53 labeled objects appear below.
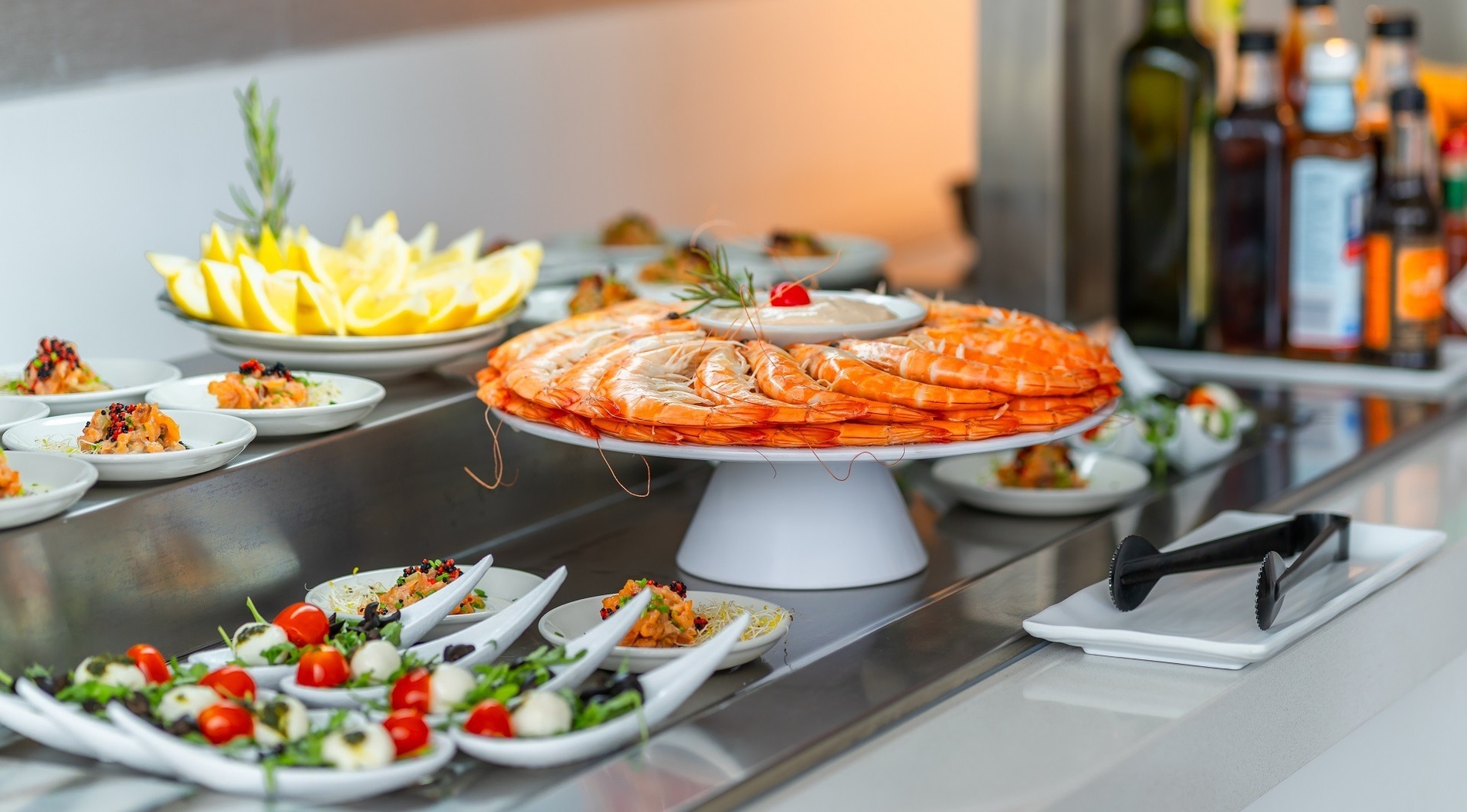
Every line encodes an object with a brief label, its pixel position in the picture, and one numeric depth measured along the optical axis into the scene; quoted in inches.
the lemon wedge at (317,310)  61.9
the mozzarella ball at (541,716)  48.9
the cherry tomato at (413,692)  49.8
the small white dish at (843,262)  72.0
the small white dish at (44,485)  51.8
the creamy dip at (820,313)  57.9
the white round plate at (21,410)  57.2
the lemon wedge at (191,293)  62.2
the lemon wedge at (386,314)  61.9
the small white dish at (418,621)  51.0
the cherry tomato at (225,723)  48.7
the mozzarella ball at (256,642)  51.5
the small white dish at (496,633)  52.0
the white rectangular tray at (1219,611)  54.3
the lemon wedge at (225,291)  61.5
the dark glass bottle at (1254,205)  74.9
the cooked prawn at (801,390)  54.2
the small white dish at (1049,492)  63.4
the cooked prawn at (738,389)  53.8
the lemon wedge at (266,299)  61.5
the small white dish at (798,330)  57.4
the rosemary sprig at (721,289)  58.4
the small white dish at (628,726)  48.6
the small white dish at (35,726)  49.5
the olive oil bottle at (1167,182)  76.7
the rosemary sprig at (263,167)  65.5
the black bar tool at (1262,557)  54.8
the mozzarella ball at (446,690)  49.8
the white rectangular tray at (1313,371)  74.4
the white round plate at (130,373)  60.5
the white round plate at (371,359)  61.8
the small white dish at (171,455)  54.0
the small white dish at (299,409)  56.9
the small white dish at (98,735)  48.6
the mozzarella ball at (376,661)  50.8
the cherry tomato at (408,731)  48.5
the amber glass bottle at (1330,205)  73.1
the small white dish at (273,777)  47.6
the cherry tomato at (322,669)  50.4
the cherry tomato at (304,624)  52.0
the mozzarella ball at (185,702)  49.1
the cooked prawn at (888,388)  54.5
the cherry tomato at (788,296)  58.3
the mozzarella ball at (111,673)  50.1
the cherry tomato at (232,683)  50.0
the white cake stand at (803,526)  57.8
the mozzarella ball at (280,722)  48.7
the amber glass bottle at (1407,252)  71.0
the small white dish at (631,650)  52.3
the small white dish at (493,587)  54.7
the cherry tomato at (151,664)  50.7
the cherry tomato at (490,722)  49.1
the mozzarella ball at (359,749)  47.9
